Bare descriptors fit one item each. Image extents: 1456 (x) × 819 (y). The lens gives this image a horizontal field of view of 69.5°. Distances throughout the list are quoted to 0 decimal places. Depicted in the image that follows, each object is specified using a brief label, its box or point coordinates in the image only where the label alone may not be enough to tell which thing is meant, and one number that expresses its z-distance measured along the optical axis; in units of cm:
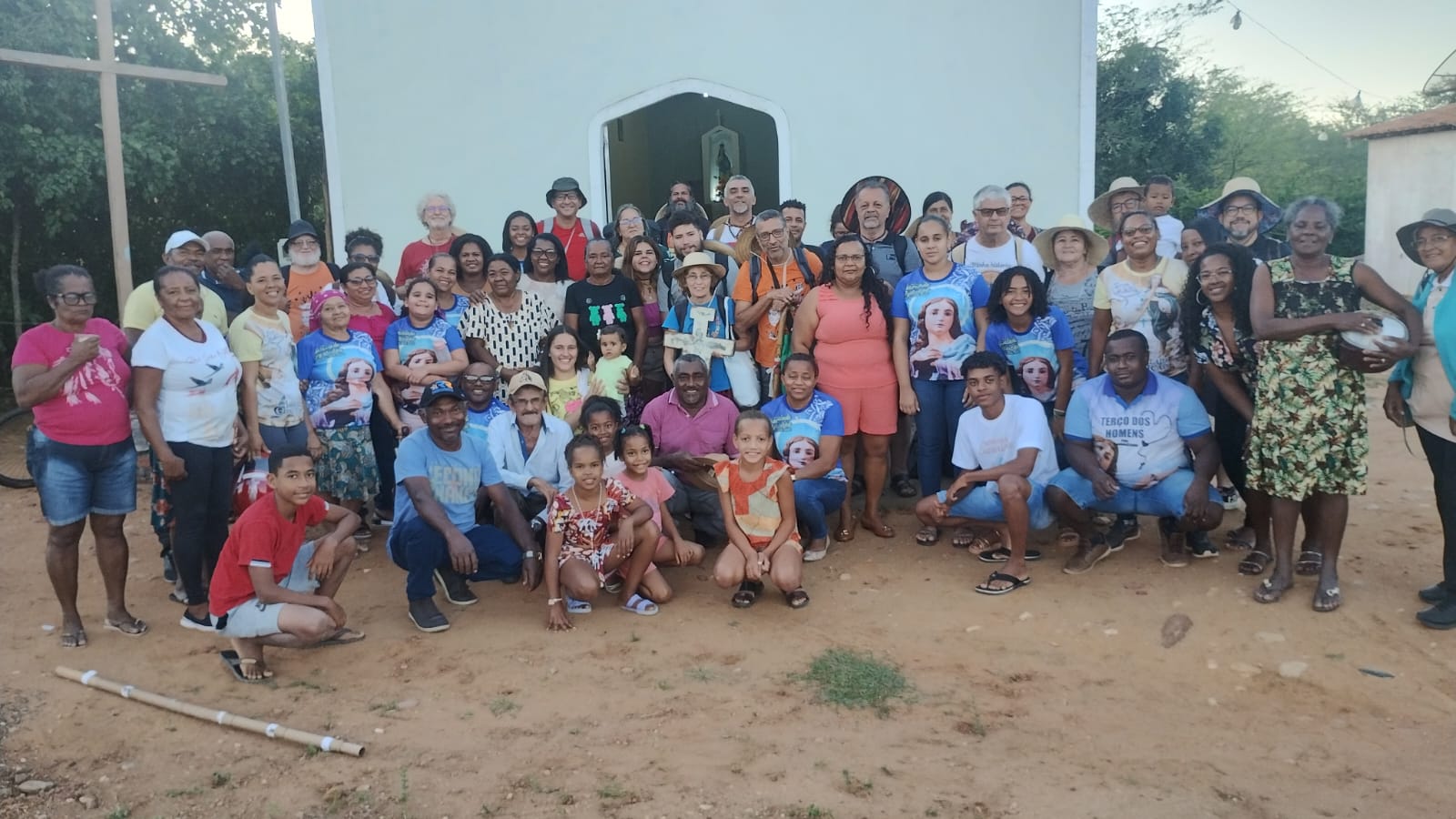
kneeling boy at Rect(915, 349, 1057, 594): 493
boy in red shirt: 401
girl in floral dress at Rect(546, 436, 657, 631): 457
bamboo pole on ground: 343
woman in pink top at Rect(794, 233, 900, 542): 549
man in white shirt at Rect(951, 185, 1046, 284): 580
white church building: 894
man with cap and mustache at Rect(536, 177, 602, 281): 670
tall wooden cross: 593
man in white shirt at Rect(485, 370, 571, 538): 512
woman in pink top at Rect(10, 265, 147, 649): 410
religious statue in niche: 1471
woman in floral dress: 438
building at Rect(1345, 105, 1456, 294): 1752
